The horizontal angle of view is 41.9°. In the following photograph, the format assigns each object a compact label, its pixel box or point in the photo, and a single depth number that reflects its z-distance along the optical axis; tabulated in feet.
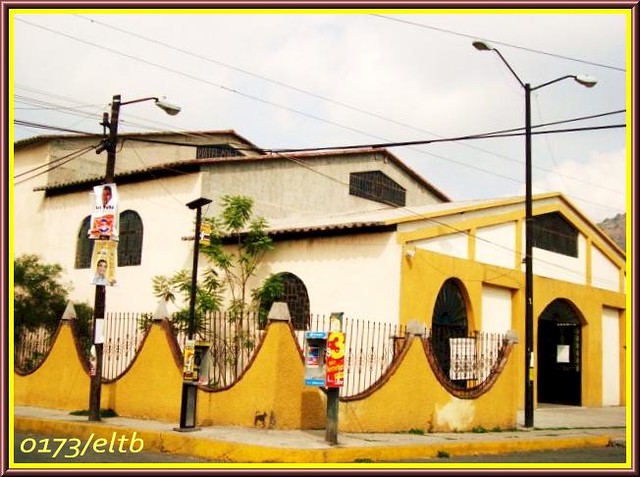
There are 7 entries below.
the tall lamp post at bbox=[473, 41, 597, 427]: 59.52
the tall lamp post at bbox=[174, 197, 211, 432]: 46.68
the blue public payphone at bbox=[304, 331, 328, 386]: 44.37
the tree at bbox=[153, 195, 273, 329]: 70.03
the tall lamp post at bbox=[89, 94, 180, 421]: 52.21
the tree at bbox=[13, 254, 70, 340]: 76.54
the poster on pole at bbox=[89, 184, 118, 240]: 51.83
